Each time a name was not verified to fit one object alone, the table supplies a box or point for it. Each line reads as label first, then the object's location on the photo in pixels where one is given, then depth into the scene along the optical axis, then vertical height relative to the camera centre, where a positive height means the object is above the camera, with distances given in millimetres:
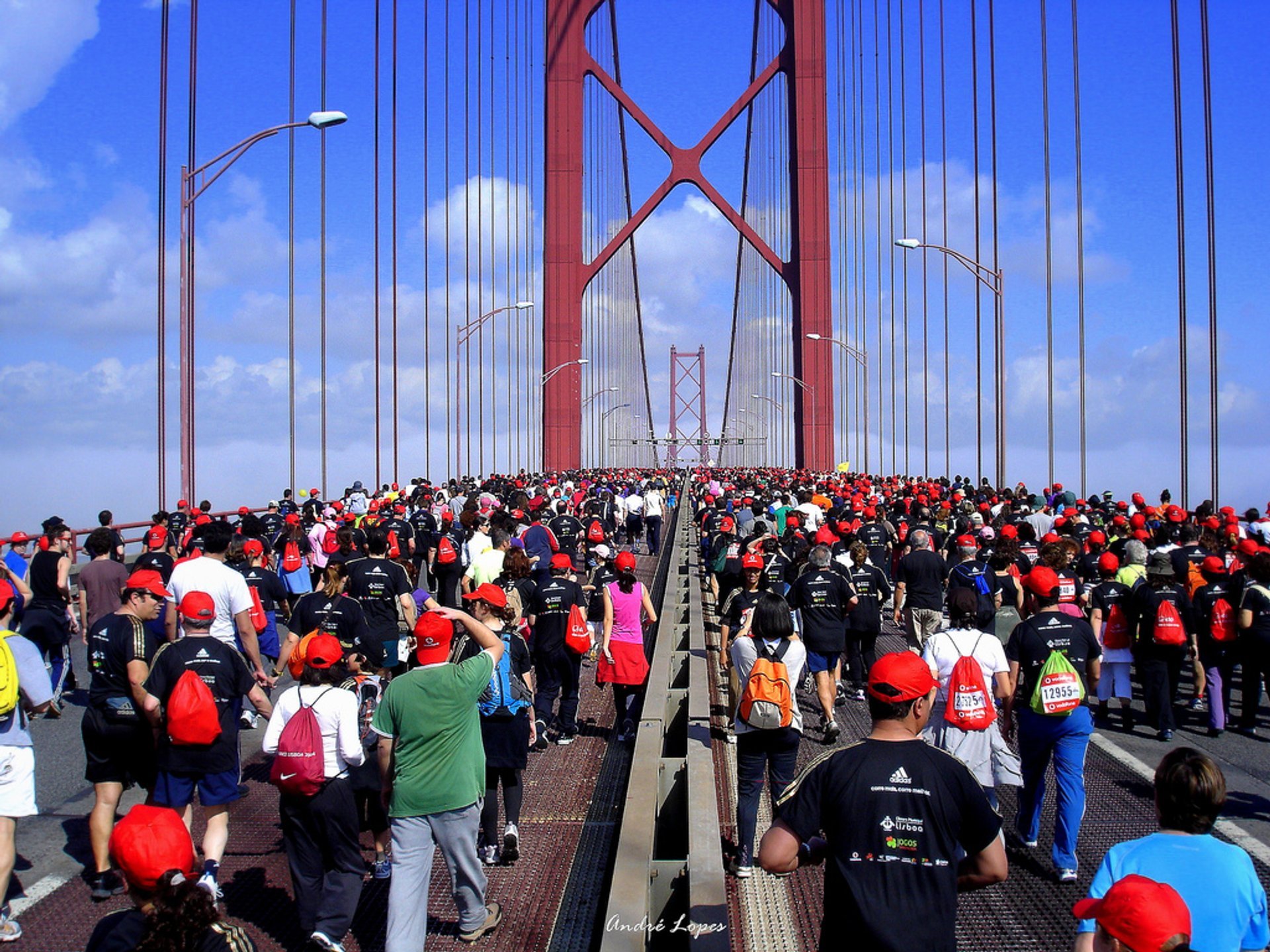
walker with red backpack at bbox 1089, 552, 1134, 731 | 8492 -1162
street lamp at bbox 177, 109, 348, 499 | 15719 +3006
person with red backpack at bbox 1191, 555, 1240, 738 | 8664 -1191
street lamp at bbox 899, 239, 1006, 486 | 24984 +2774
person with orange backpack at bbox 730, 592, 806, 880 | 5414 -1099
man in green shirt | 4440 -1077
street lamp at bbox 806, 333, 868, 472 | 48156 +5065
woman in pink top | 8086 -1082
